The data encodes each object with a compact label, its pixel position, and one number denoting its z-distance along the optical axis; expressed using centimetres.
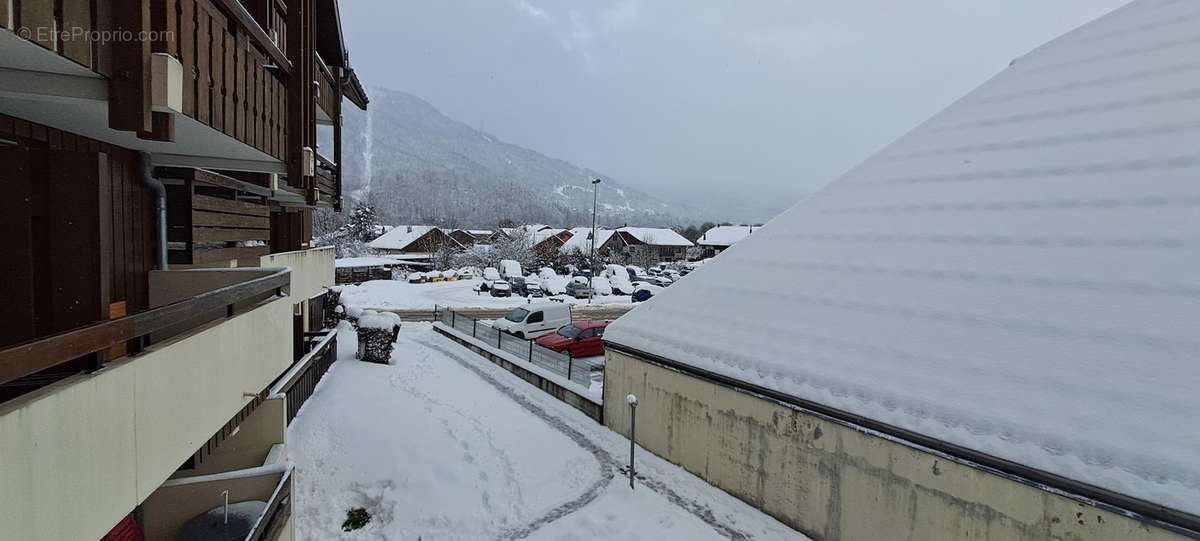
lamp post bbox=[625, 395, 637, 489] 951
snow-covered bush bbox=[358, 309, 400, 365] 1670
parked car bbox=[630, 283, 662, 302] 4375
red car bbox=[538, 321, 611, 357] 1969
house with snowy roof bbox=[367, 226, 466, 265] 7281
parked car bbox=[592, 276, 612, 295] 4731
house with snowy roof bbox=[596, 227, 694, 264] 7350
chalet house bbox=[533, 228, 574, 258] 6569
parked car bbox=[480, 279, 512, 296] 4219
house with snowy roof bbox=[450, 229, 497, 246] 7844
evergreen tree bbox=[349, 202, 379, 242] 7838
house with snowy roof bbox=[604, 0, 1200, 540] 595
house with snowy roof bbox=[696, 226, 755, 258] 8051
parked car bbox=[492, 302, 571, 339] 2328
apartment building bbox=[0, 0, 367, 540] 271
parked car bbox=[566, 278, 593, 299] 4516
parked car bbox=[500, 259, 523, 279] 5509
